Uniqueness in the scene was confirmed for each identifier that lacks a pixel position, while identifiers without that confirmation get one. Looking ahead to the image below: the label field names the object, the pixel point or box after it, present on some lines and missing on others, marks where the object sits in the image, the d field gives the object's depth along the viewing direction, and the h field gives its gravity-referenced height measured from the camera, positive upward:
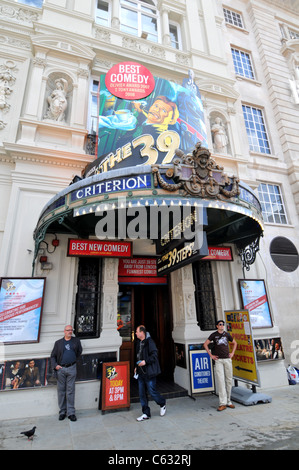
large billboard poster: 6.83 +5.77
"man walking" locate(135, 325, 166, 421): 5.13 -0.99
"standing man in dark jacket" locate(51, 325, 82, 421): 5.29 -1.01
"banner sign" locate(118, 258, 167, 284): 7.70 +1.45
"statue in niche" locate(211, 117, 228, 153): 9.99 +6.78
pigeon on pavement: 4.14 -1.68
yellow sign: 6.20 -0.74
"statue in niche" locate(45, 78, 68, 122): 7.98 +6.59
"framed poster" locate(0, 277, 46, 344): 5.71 +0.34
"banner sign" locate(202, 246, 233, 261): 7.82 +1.91
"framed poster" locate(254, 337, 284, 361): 7.73 -0.96
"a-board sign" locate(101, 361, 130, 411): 5.57 -1.37
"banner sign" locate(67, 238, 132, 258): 6.58 +1.87
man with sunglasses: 5.71 -0.96
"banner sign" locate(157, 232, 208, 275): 4.69 +1.27
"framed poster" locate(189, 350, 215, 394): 6.66 -1.35
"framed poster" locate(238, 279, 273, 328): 8.05 +0.48
